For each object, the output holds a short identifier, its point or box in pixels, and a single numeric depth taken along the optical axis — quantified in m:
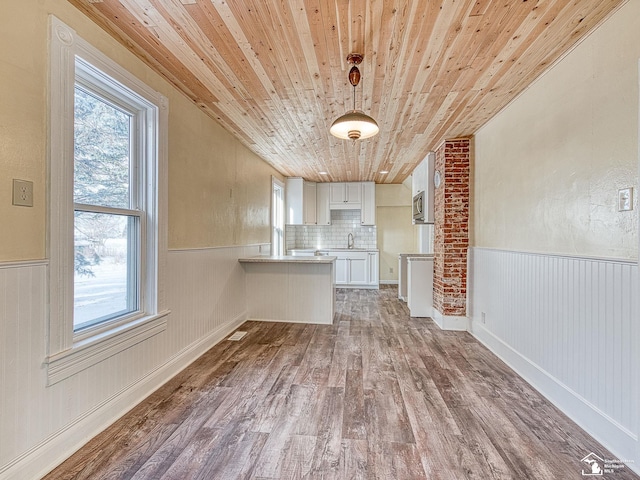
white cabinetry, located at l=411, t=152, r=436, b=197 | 4.50
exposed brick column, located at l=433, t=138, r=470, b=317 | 3.93
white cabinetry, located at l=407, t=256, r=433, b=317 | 4.54
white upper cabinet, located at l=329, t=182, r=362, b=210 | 7.12
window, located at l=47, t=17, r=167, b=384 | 1.62
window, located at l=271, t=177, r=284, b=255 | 5.75
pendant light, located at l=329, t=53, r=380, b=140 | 2.24
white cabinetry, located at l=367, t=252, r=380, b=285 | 6.88
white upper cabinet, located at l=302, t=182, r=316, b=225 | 6.80
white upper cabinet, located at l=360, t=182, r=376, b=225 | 7.07
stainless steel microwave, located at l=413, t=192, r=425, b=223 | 4.77
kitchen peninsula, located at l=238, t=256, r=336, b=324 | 4.23
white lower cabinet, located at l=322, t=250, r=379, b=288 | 6.89
